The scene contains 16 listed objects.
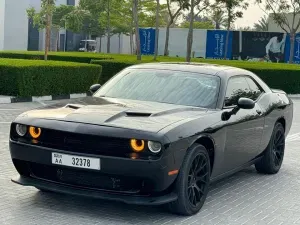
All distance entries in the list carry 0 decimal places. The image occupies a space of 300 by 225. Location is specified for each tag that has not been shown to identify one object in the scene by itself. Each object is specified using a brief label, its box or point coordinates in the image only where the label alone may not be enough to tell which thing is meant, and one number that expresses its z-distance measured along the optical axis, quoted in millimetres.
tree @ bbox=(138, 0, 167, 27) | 56438
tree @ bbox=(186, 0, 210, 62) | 27738
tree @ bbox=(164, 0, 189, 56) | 33688
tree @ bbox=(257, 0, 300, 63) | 43344
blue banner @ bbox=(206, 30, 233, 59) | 51000
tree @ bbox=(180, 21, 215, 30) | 74750
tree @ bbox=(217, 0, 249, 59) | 40612
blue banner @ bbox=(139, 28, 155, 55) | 51906
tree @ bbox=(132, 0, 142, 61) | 25828
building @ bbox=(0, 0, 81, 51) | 54875
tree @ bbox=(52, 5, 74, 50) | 56594
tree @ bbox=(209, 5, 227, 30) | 35625
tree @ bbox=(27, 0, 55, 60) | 21134
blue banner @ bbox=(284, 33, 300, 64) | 49562
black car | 5160
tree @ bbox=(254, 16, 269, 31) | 96188
